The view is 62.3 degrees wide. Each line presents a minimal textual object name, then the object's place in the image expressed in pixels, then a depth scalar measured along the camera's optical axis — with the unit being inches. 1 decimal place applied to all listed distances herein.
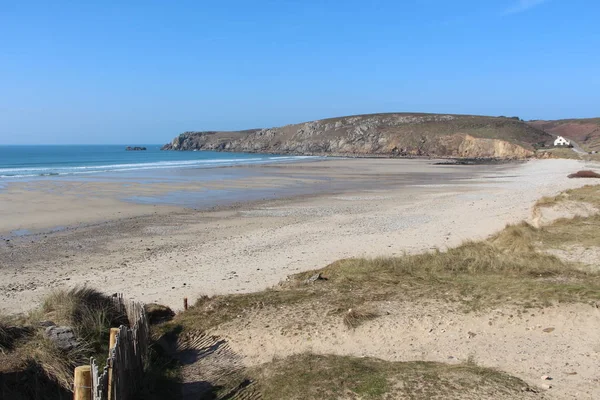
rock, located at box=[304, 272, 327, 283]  423.8
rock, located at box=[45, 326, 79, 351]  265.7
